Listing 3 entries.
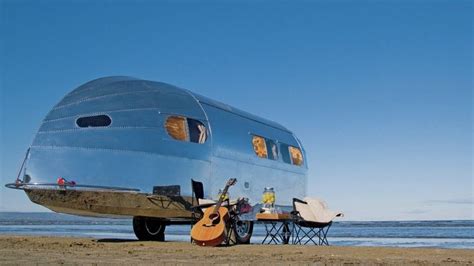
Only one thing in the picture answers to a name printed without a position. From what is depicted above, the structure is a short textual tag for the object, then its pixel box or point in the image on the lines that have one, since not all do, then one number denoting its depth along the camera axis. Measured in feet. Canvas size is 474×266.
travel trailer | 45.42
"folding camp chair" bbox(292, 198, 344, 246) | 58.90
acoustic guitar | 47.75
